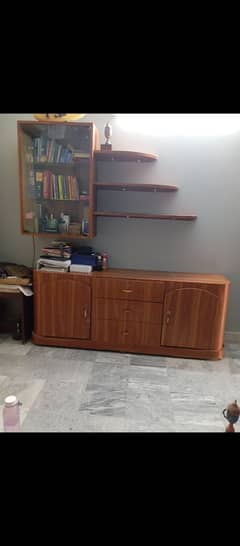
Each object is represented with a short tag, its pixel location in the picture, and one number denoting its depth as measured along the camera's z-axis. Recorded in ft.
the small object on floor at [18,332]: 8.76
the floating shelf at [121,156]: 7.59
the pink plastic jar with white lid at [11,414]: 4.09
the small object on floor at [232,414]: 3.36
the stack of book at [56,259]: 8.14
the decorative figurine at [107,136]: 7.85
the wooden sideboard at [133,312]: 7.79
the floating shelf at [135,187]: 7.80
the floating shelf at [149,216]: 8.00
